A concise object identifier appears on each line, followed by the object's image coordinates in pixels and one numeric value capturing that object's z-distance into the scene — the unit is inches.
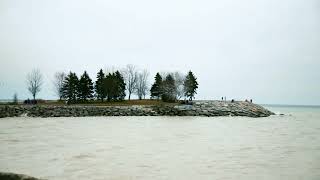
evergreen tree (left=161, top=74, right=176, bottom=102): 2952.8
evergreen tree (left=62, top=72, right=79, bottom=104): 2906.0
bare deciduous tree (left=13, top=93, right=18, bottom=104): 2735.7
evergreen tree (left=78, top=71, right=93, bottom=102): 2915.8
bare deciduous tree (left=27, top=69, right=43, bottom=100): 3279.8
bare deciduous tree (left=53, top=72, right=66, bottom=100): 3278.8
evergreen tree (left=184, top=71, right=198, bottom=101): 3141.5
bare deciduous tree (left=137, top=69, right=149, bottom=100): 3582.7
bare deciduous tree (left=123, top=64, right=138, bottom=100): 3472.0
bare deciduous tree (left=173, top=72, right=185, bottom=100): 3068.2
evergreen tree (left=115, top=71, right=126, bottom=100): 2995.6
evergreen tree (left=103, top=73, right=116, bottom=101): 2869.1
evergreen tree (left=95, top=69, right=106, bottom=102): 2927.4
